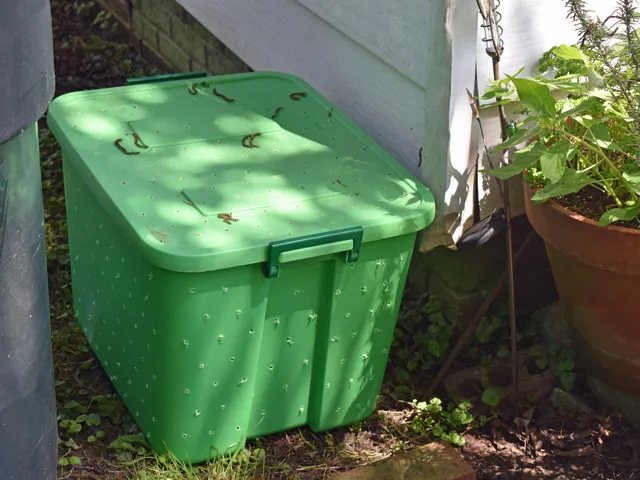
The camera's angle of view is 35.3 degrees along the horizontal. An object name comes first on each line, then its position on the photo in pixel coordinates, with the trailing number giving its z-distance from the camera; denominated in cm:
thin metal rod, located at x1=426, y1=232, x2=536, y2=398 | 301
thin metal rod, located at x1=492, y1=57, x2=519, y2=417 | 270
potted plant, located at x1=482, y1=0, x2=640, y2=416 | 246
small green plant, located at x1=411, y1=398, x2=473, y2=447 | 288
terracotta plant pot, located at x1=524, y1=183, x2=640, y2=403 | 253
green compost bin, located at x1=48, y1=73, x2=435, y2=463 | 246
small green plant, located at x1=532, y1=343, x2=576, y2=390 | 301
